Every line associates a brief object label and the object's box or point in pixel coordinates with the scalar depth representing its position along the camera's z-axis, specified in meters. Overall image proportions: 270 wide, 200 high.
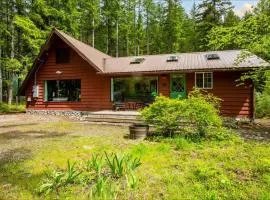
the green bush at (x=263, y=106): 12.18
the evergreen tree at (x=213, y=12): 22.16
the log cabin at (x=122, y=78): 10.10
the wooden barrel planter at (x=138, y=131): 6.66
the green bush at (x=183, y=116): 6.31
